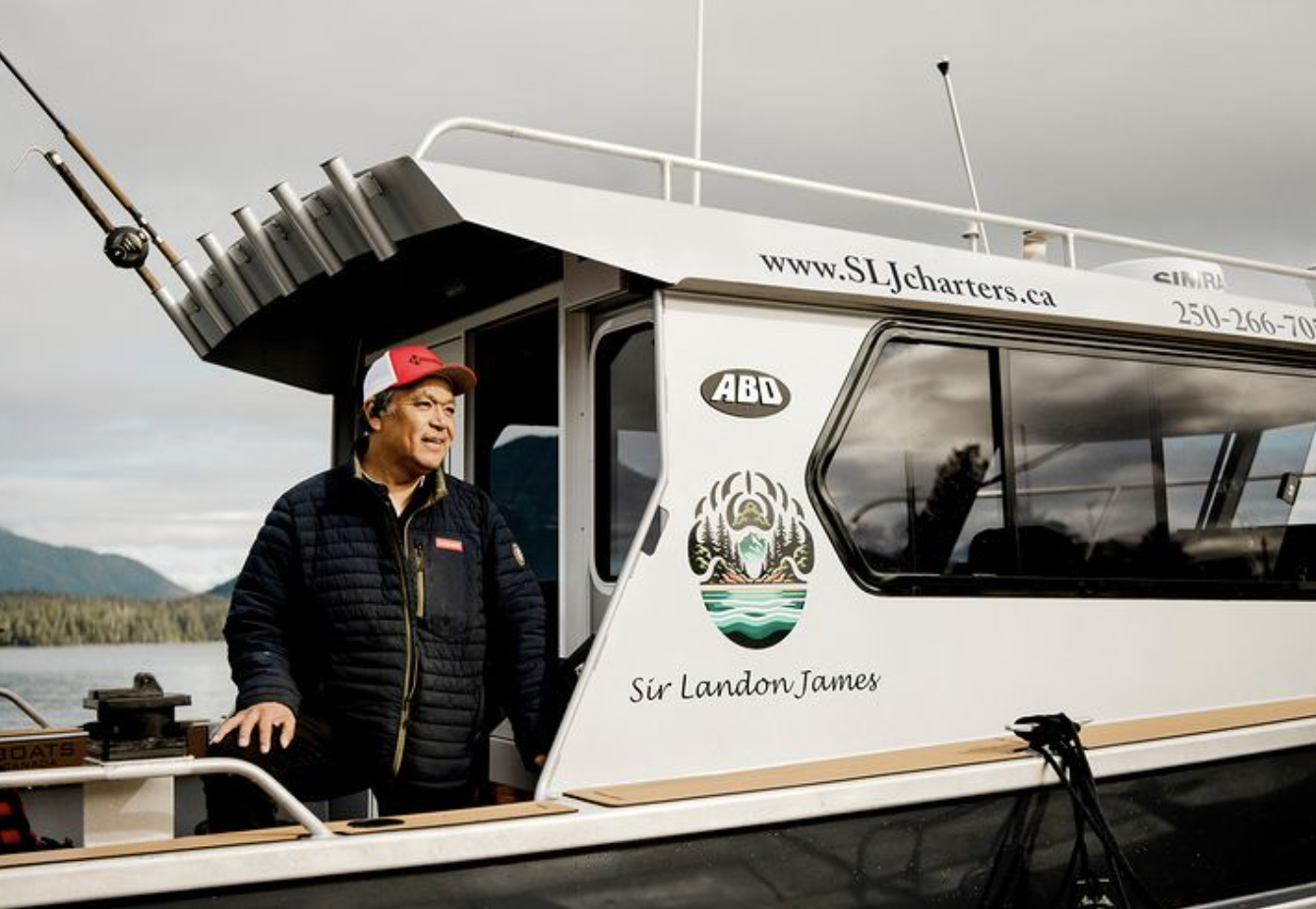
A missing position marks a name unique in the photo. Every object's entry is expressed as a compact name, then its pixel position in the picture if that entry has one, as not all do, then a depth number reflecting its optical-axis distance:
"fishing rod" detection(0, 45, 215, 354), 4.31
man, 3.44
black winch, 3.97
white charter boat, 3.23
